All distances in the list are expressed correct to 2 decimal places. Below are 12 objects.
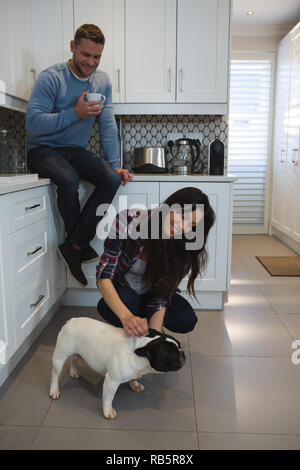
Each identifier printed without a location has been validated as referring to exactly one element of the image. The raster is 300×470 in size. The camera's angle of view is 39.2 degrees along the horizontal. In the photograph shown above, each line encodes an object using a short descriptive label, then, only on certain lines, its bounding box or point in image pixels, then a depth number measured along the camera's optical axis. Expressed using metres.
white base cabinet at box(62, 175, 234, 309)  2.64
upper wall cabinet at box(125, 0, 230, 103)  2.79
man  2.26
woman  1.54
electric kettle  3.10
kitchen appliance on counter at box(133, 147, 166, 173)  3.14
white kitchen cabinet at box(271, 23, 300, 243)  4.41
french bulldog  1.44
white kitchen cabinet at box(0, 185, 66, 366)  1.66
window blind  5.22
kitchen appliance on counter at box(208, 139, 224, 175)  2.95
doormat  3.66
